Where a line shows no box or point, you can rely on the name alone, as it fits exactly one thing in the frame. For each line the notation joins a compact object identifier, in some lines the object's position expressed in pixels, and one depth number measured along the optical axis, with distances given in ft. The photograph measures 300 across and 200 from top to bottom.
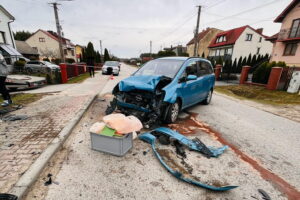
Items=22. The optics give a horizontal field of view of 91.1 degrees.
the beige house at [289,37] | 61.05
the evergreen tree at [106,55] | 141.69
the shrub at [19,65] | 54.85
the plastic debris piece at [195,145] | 9.27
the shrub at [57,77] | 34.29
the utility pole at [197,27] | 63.10
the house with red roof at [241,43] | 105.60
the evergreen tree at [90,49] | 85.98
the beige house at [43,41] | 120.67
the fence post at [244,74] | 43.37
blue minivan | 12.06
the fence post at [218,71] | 55.52
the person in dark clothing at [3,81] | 15.86
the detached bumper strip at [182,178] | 6.46
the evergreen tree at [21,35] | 163.22
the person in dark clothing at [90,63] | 46.99
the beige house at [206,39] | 135.58
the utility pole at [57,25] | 46.11
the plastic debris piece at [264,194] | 6.35
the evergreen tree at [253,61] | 79.97
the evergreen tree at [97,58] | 114.95
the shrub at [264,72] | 38.32
